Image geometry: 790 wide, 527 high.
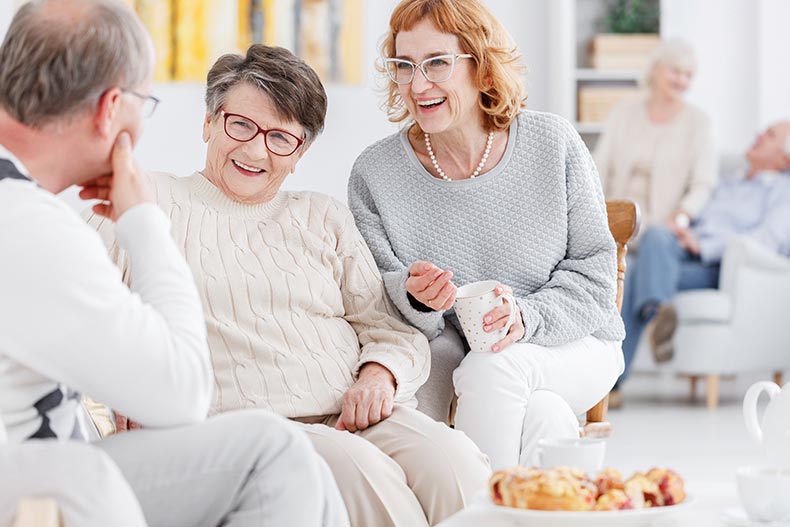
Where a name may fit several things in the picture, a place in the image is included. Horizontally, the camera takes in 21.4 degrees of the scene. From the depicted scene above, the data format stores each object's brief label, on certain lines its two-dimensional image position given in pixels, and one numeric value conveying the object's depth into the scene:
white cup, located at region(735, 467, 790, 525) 2.56
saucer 2.56
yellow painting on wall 6.65
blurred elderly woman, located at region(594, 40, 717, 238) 6.51
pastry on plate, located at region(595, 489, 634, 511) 2.52
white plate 2.51
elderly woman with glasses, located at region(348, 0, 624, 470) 3.28
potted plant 7.30
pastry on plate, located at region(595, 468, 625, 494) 2.56
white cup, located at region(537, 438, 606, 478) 2.61
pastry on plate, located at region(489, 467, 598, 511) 2.52
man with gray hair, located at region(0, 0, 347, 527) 2.43
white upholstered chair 5.97
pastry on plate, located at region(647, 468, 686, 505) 2.55
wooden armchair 3.44
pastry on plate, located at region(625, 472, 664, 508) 2.54
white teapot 2.77
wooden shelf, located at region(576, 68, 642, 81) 7.30
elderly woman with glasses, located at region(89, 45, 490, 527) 2.92
